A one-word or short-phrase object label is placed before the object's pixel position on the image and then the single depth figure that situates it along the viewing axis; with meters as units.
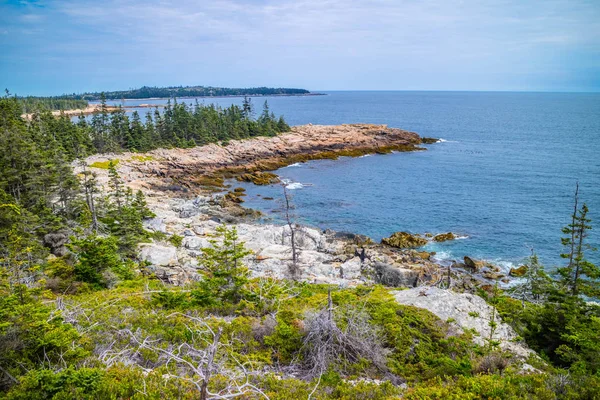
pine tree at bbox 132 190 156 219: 32.90
